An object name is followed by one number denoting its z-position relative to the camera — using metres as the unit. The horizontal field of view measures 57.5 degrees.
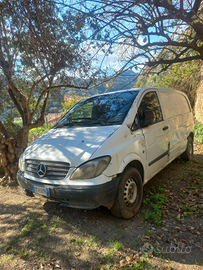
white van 2.42
